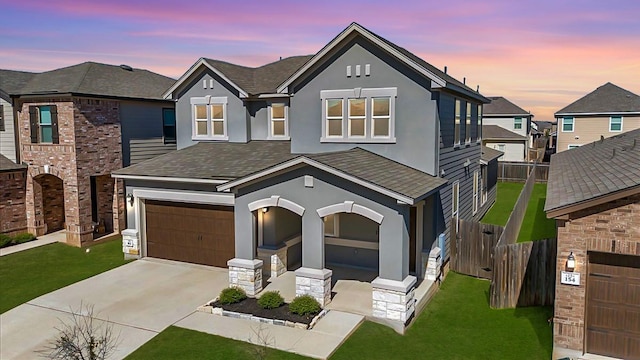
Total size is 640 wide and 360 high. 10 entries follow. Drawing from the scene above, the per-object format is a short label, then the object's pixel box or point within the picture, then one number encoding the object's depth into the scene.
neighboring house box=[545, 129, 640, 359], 9.05
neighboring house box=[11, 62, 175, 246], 19.91
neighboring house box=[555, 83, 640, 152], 38.22
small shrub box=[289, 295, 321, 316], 12.16
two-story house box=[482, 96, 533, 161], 45.25
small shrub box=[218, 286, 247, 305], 13.05
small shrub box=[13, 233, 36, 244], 20.47
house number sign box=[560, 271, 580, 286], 9.56
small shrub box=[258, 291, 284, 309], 12.64
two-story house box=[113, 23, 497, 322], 12.73
